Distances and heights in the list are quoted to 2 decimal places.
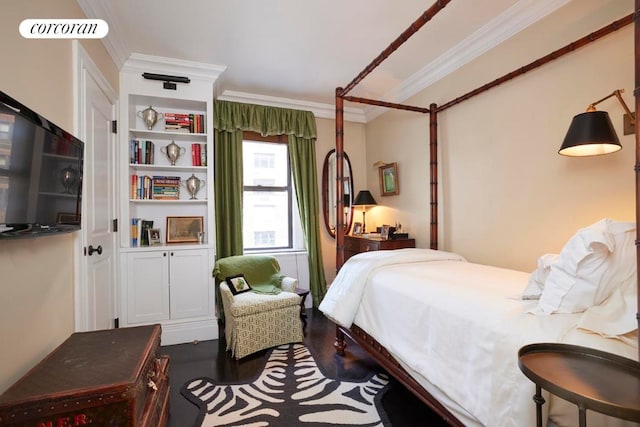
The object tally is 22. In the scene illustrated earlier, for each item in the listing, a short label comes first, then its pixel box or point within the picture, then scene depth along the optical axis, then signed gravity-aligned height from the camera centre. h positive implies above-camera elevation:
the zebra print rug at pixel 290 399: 1.78 -1.16
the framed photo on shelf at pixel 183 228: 3.23 -0.09
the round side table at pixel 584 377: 0.79 -0.47
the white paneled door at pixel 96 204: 1.98 +0.13
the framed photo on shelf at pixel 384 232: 3.42 -0.17
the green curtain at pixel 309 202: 3.92 +0.21
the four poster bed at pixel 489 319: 1.08 -0.44
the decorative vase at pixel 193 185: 3.25 +0.37
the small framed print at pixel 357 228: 4.08 -0.14
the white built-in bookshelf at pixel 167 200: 2.88 +0.22
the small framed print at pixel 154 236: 3.09 -0.16
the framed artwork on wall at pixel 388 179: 3.74 +0.48
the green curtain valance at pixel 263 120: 3.57 +1.21
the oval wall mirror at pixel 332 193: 4.15 +0.34
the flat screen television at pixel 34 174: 1.10 +0.20
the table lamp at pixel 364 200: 3.90 +0.23
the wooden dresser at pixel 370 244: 3.26 -0.30
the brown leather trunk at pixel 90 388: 1.05 -0.61
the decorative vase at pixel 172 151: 3.18 +0.71
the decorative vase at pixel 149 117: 3.07 +1.04
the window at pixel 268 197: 3.93 +0.28
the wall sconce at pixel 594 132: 1.65 +0.44
